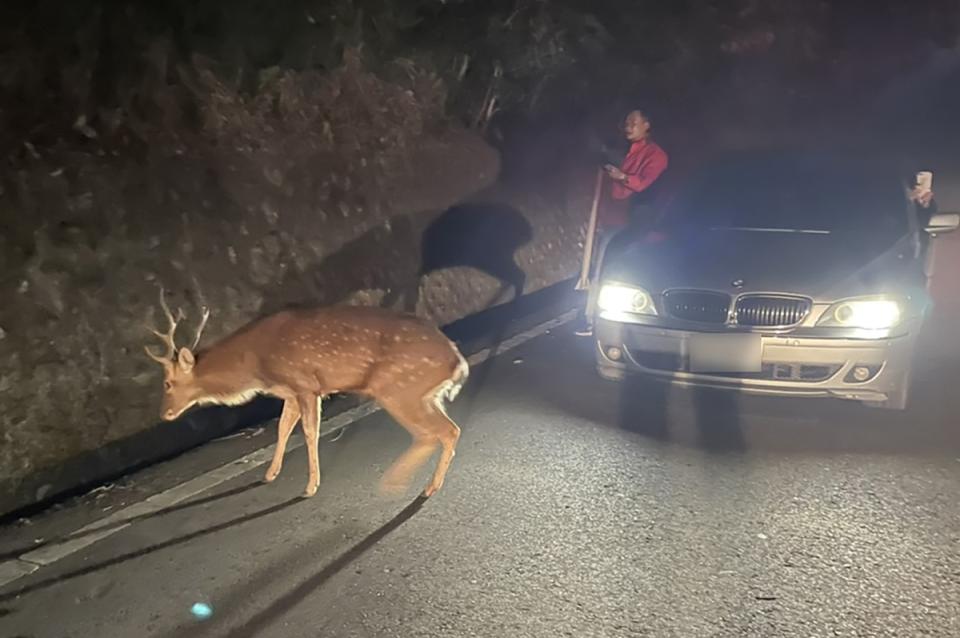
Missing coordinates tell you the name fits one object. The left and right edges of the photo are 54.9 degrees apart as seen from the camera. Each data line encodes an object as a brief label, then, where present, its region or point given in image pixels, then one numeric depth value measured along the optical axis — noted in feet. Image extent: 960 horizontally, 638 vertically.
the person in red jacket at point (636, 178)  26.84
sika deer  16.78
